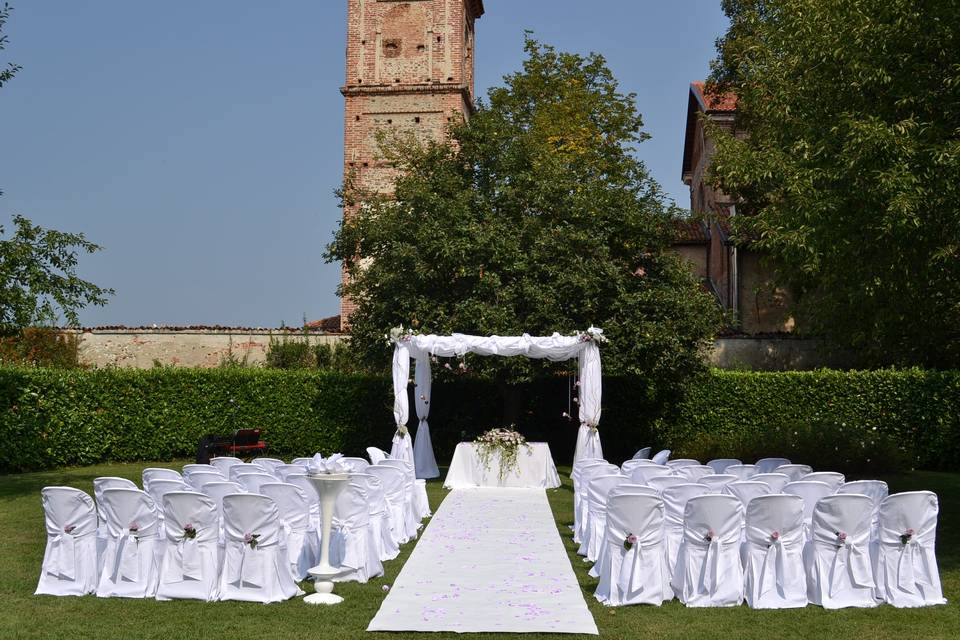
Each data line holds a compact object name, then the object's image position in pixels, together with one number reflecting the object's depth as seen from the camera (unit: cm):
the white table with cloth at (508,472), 1805
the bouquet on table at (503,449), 1803
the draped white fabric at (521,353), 1816
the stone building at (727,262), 2867
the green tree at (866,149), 1223
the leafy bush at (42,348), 2667
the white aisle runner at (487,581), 735
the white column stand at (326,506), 850
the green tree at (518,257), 1995
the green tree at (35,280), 1470
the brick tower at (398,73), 3391
